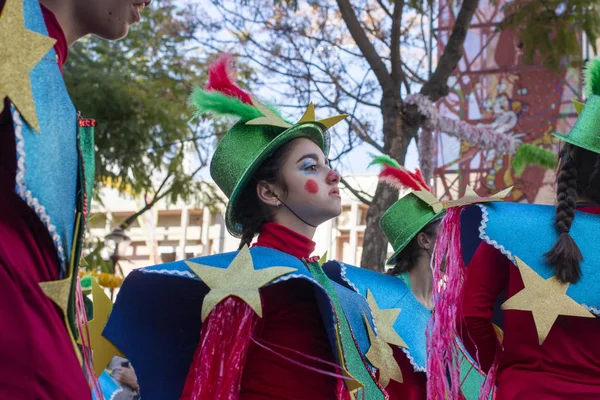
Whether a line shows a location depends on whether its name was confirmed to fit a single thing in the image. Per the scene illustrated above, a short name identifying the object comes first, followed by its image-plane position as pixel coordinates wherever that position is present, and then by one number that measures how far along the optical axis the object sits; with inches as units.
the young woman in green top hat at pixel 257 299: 117.0
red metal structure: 395.2
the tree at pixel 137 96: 447.5
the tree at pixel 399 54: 283.0
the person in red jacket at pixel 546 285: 116.0
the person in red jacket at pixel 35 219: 62.2
